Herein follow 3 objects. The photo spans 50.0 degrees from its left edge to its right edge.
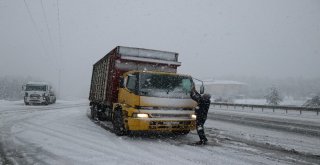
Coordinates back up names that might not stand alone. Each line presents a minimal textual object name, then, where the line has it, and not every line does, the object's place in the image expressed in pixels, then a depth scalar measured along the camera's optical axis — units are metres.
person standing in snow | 9.88
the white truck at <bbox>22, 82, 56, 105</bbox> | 32.75
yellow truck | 9.99
